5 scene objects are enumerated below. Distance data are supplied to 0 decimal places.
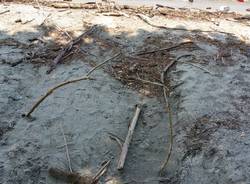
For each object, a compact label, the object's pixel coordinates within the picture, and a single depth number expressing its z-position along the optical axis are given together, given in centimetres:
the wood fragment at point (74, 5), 797
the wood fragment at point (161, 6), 824
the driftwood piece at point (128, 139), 449
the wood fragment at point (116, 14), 760
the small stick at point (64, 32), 684
